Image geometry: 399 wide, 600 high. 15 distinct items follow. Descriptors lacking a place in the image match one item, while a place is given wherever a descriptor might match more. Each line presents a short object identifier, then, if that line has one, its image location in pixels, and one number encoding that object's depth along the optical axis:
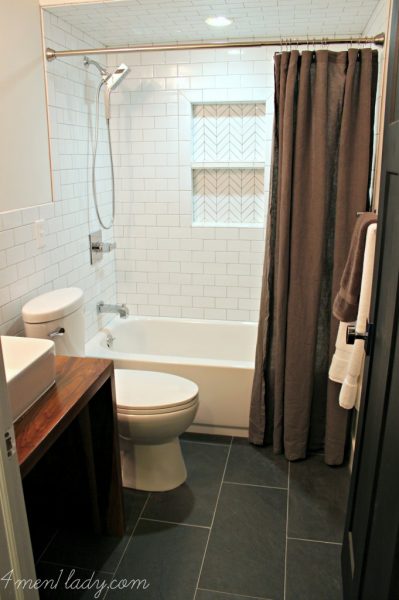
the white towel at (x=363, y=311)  1.79
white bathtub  2.71
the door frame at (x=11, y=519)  1.02
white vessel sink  1.46
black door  1.04
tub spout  3.19
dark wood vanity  1.79
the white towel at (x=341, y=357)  2.16
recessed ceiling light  2.62
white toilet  2.18
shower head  2.81
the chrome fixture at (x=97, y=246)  3.04
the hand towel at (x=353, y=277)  1.88
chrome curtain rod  2.16
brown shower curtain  2.24
